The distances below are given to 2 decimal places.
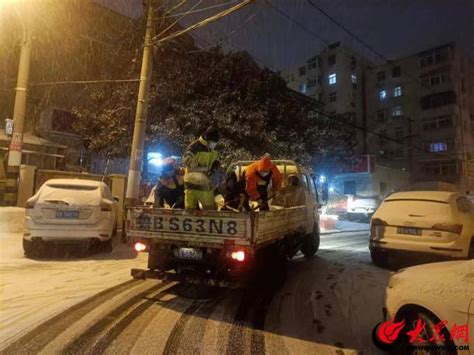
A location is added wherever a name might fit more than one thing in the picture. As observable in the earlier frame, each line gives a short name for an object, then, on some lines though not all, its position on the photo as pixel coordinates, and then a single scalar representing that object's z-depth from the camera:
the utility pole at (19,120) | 12.38
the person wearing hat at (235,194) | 6.36
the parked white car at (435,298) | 2.97
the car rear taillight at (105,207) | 8.26
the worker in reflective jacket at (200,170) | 5.90
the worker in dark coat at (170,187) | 6.37
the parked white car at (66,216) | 7.80
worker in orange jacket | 6.73
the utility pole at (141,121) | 9.84
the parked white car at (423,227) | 7.11
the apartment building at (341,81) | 50.50
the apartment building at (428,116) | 42.72
